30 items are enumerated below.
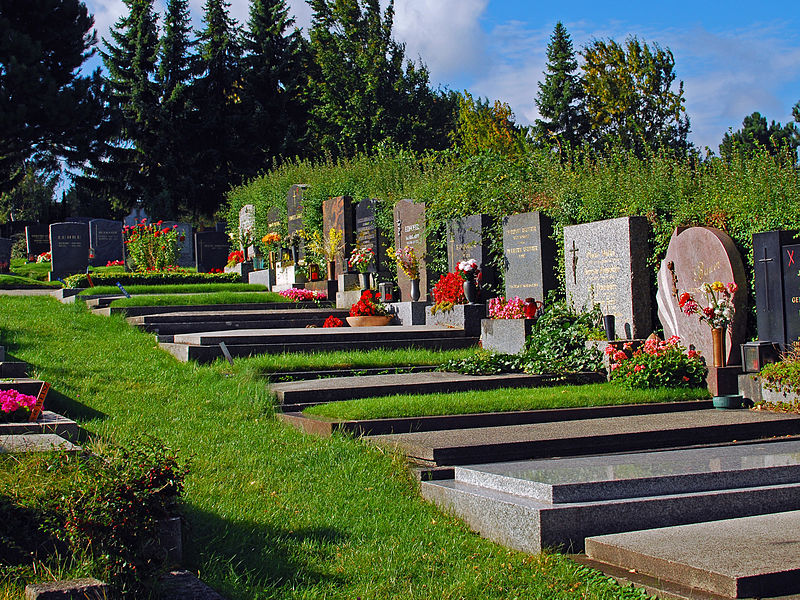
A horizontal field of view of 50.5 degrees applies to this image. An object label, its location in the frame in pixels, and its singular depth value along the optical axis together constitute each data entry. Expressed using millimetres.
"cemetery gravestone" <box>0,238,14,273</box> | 29097
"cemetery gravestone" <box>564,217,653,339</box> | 12016
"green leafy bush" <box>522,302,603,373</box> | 11016
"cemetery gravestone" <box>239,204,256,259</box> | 27188
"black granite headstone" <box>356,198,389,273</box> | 19469
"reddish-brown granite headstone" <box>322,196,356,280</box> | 20609
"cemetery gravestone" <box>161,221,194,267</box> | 31344
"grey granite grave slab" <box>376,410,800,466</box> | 6902
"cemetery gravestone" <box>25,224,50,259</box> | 33188
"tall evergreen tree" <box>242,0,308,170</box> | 38750
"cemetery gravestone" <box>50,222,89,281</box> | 25031
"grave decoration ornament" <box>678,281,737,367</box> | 10195
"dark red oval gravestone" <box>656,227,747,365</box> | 10648
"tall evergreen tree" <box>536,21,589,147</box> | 38406
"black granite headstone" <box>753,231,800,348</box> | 10141
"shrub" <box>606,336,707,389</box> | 10055
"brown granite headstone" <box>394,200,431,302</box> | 16875
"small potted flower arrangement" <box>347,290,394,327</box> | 15381
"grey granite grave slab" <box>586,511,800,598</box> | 4168
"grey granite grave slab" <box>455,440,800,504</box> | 5430
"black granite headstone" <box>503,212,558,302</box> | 13945
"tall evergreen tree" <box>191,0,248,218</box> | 38219
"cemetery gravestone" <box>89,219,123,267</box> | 30609
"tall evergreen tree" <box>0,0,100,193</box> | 32500
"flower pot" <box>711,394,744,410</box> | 9422
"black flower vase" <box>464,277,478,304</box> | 14406
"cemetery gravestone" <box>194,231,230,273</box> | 28250
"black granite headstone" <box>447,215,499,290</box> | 15281
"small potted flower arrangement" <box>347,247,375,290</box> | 18047
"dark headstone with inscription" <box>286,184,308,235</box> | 23844
